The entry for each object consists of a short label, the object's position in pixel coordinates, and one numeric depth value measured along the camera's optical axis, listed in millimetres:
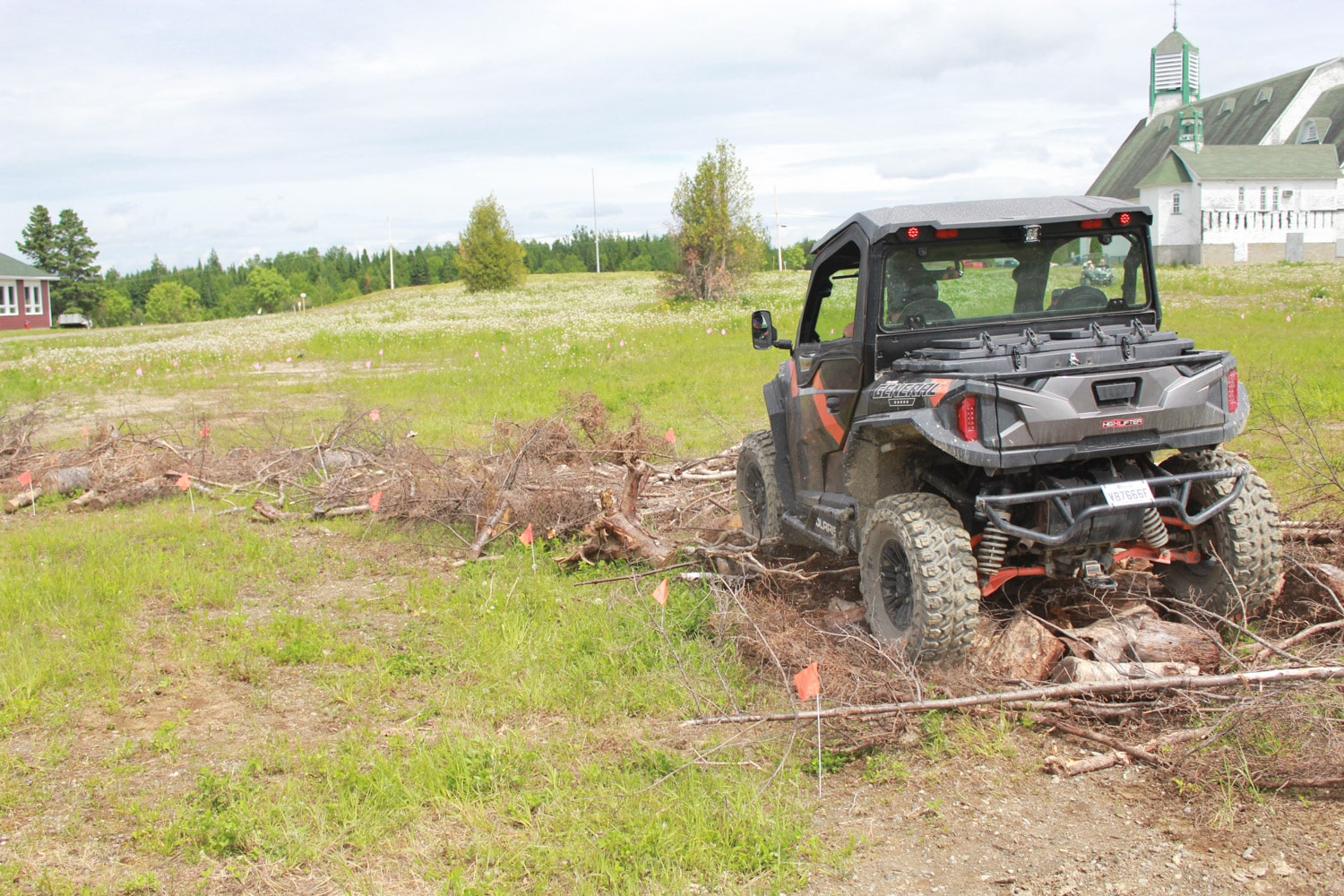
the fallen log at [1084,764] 4023
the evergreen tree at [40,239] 71062
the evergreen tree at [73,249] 71875
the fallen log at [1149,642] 4723
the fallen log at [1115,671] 4480
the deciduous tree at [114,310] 74812
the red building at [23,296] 60406
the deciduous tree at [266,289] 128500
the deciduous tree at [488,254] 71312
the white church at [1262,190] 62688
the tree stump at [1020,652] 4754
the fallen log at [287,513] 8953
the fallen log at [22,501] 9711
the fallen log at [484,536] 7520
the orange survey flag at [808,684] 4238
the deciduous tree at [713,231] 42281
